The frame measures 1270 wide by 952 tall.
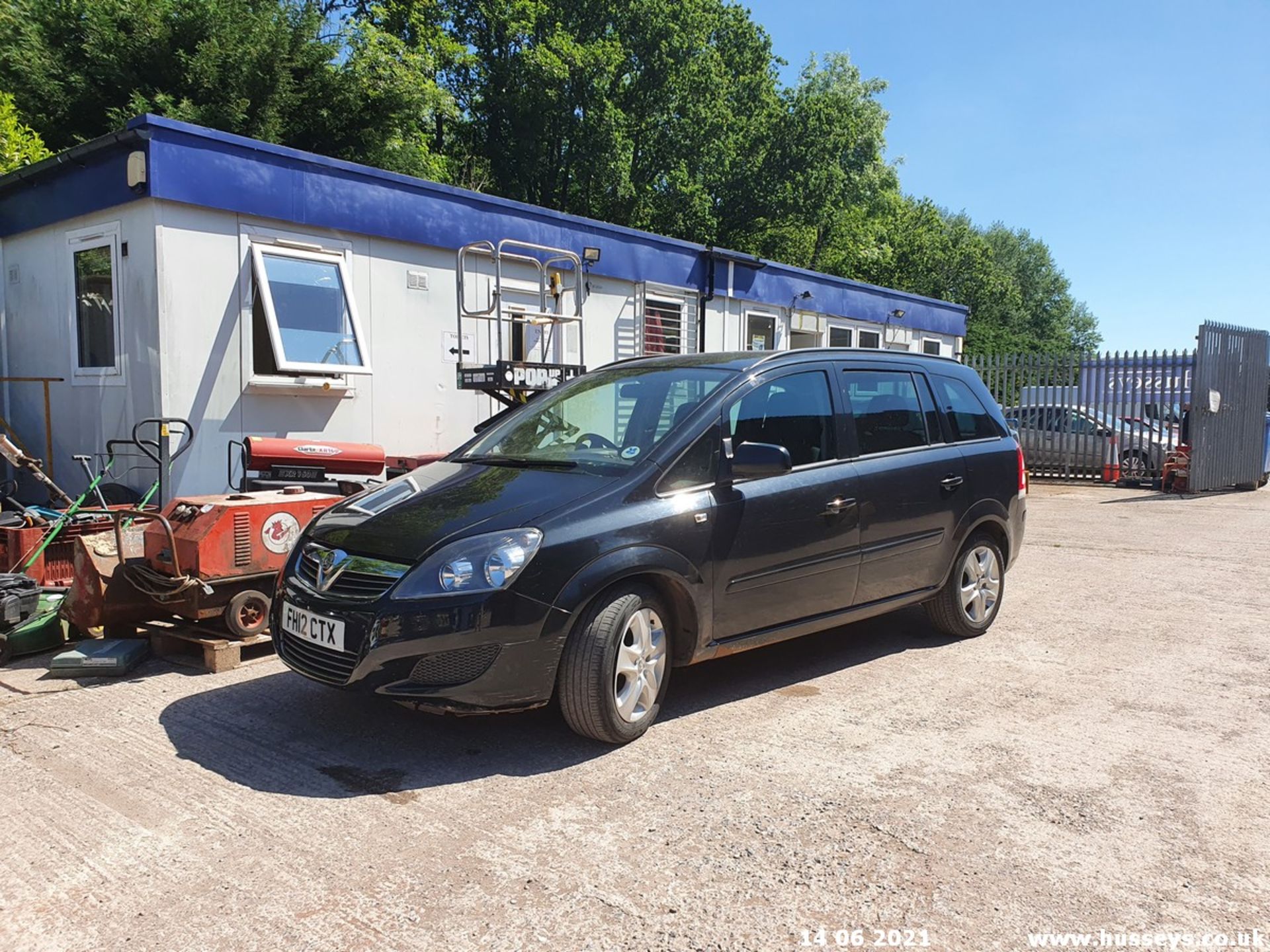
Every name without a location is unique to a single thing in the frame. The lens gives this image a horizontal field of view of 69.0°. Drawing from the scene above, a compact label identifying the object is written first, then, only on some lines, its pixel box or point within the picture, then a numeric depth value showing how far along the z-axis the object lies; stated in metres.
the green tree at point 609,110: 27.89
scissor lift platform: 8.38
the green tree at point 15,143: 11.40
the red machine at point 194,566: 5.17
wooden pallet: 5.12
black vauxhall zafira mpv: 3.65
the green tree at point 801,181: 30.39
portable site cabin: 7.66
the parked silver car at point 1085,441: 16.73
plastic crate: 6.25
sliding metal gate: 15.41
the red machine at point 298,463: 7.20
